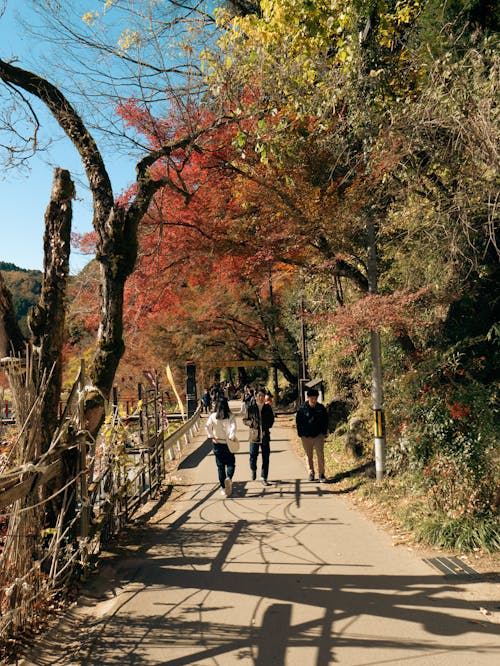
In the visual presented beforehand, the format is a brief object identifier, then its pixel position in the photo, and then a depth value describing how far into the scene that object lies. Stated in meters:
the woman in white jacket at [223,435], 10.01
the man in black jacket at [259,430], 11.13
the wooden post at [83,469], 6.02
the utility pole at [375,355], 10.12
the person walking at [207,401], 31.18
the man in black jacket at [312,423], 10.95
